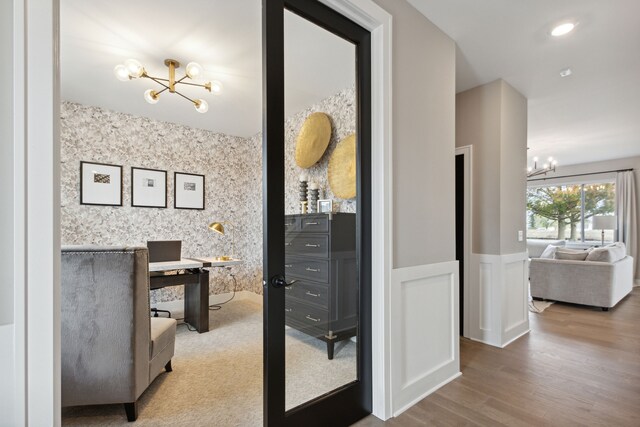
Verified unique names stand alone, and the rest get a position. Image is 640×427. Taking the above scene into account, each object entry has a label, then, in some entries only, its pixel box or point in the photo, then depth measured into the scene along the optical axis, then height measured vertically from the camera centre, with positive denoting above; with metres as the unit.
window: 7.36 +0.12
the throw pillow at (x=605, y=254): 4.46 -0.61
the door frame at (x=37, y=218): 0.82 -0.01
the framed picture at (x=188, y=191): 4.53 +0.38
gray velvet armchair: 1.78 -0.66
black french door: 1.51 -0.32
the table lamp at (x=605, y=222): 6.55 -0.17
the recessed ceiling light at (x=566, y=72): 2.96 +1.40
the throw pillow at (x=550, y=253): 5.32 -0.71
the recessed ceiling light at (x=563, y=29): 2.28 +1.42
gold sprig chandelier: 2.50 +1.23
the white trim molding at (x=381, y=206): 1.89 +0.05
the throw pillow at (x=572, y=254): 4.74 -0.64
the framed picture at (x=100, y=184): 3.87 +0.41
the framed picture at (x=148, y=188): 4.20 +0.39
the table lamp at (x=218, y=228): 3.87 -0.16
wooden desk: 3.32 -0.74
